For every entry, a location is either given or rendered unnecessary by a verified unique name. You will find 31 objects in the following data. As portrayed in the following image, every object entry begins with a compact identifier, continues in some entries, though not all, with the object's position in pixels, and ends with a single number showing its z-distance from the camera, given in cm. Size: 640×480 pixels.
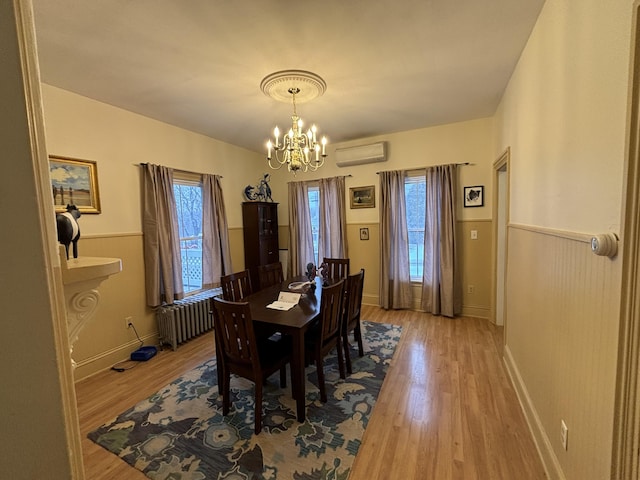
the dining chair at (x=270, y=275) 337
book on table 236
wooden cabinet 457
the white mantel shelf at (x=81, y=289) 95
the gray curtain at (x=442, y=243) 382
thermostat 100
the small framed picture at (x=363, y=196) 443
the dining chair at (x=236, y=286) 272
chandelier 236
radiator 321
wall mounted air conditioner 418
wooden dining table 196
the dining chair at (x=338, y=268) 353
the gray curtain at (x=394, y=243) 418
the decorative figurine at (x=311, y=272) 301
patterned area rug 165
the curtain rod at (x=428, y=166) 380
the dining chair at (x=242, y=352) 184
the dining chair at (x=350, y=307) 256
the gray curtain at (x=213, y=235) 394
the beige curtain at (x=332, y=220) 458
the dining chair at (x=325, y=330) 217
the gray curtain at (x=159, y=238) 320
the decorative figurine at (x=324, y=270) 365
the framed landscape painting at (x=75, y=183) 251
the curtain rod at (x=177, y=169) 317
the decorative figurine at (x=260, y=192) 474
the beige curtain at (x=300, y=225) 488
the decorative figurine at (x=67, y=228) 127
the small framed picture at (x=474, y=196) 374
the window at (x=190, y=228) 371
